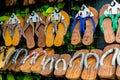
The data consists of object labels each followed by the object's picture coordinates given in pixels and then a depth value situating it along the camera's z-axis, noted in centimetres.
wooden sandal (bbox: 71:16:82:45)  177
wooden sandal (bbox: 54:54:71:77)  172
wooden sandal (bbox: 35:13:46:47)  194
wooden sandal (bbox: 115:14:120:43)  167
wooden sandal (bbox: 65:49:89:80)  168
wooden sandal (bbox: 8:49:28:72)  192
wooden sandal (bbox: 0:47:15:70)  198
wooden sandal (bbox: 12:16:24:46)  202
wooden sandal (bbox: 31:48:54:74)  180
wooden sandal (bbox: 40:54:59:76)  175
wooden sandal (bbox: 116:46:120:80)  155
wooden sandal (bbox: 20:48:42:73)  184
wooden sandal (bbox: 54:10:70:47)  183
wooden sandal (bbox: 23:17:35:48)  197
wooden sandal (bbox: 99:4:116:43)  169
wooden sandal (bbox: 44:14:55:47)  187
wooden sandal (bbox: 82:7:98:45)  174
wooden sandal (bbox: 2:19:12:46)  206
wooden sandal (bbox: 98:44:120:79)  157
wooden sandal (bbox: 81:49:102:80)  163
